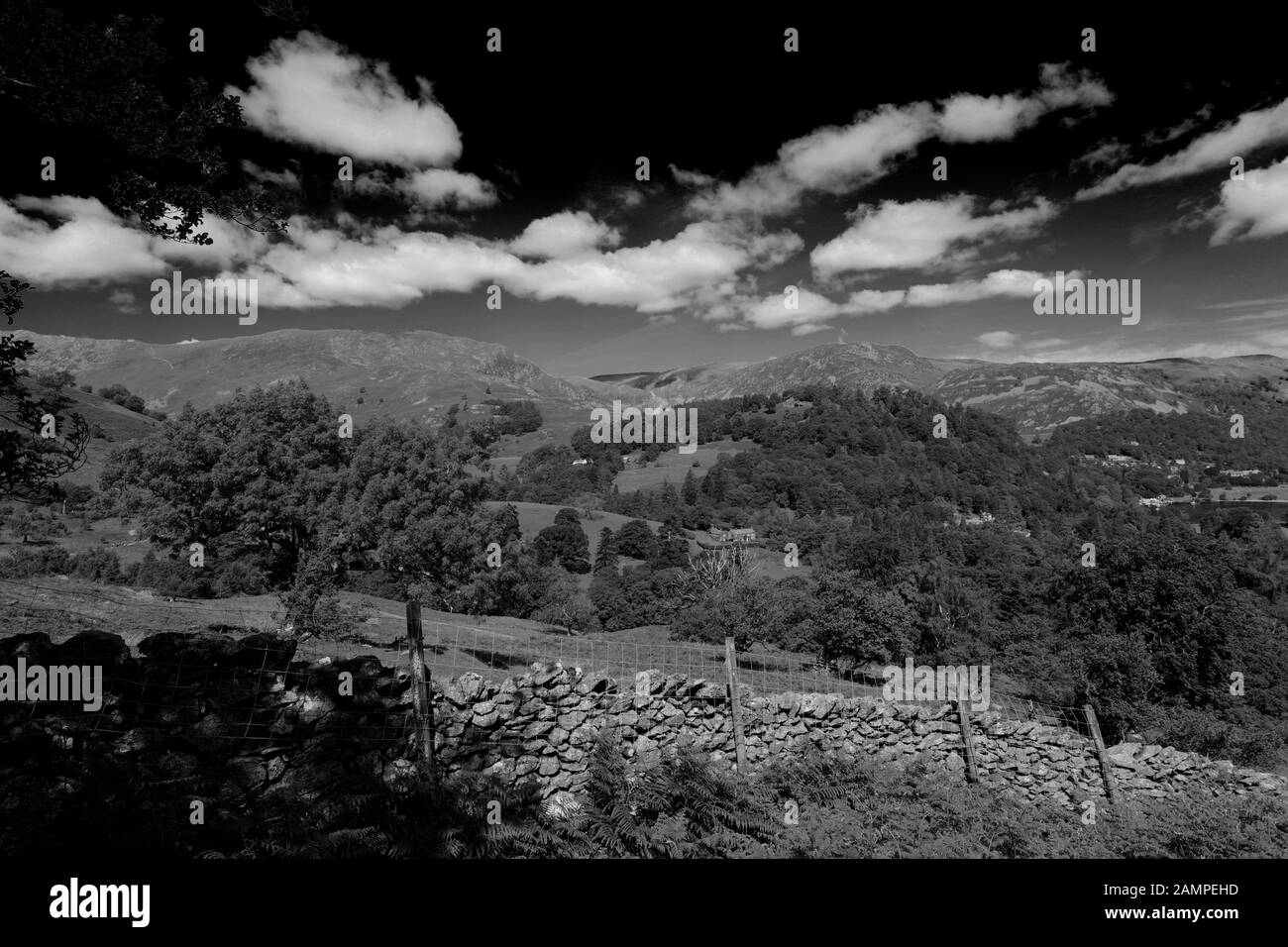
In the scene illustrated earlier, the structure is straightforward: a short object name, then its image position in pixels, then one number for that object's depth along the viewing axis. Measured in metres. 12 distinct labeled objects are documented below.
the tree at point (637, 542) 104.06
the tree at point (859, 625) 25.70
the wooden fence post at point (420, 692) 8.79
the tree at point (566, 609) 58.22
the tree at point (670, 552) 96.75
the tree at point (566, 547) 98.62
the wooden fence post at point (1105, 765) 14.34
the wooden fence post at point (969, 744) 13.38
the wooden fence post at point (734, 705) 11.83
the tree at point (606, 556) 94.75
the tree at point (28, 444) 6.73
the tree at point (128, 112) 6.61
